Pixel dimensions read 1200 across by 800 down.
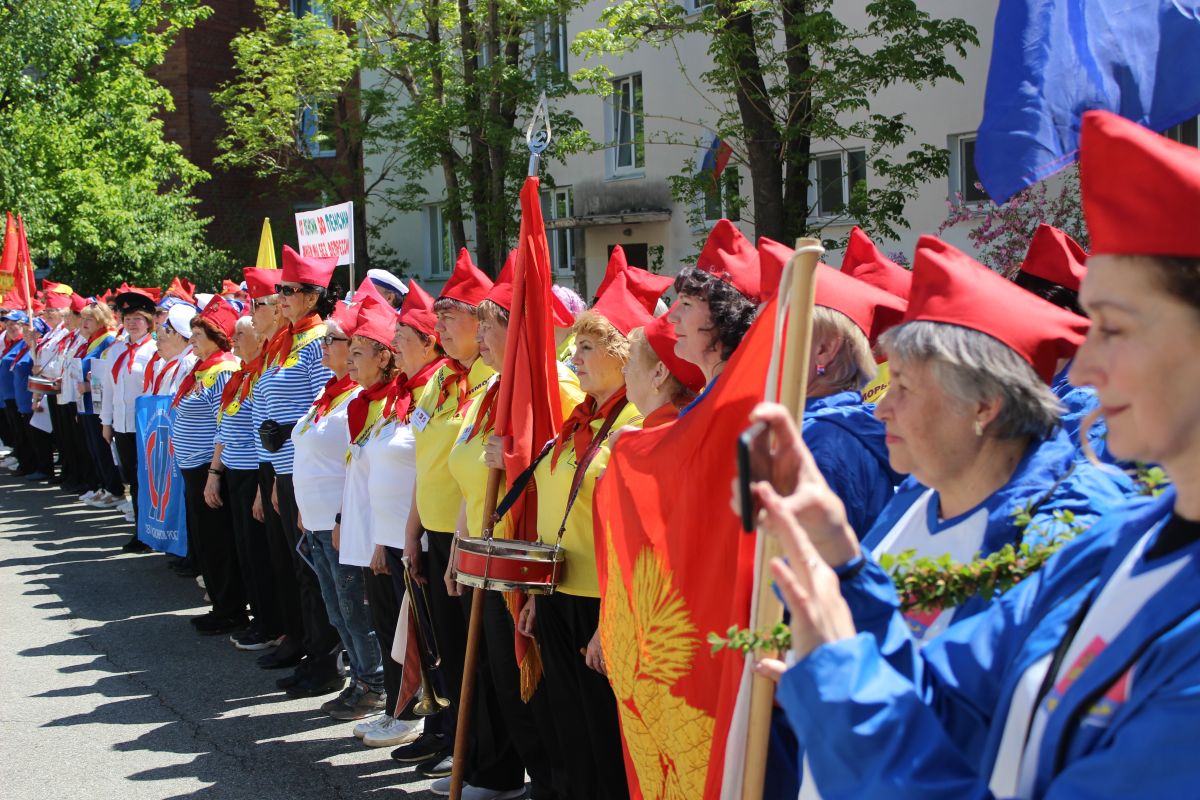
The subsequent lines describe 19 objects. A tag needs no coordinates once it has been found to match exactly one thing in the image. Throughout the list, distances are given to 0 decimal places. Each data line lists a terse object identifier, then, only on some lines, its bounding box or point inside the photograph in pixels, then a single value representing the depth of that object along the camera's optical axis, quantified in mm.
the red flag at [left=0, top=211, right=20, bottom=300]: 15719
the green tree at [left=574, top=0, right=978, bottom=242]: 11742
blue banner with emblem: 9516
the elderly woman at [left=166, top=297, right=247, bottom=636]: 8430
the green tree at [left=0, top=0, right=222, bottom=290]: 21641
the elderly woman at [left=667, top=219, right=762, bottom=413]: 3771
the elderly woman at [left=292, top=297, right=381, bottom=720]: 6113
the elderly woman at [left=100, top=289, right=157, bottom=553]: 11398
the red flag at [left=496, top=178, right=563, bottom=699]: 4680
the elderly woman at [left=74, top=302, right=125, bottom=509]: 13102
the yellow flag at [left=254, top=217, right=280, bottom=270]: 9977
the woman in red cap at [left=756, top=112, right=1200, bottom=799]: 1460
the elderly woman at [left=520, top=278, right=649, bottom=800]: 4469
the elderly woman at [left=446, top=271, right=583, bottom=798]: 4891
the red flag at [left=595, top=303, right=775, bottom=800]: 2732
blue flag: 3602
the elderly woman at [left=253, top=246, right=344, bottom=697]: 6887
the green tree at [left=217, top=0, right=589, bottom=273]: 19219
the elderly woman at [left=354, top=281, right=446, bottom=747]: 5781
